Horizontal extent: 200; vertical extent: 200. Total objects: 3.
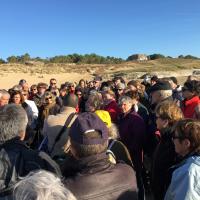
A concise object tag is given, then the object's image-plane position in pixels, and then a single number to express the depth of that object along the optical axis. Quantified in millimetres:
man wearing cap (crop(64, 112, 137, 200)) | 1754
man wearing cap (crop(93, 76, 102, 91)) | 7513
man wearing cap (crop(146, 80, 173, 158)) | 3763
